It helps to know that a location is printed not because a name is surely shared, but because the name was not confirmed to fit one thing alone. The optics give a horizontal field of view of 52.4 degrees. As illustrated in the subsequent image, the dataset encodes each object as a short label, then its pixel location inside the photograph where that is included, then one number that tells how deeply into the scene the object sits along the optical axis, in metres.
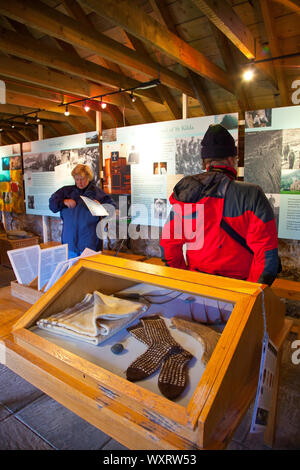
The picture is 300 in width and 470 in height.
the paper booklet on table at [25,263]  1.77
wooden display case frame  0.65
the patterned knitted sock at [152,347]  0.85
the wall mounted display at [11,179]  6.29
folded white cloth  1.01
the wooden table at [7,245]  5.71
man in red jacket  1.36
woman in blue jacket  2.96
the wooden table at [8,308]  1.31
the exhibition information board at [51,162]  4.82
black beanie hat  1.47
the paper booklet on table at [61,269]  1.44
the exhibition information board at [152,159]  3.65
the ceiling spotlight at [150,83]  3.62
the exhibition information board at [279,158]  3.07
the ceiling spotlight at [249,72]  3.02
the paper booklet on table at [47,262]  1.65
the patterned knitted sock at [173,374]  0.76
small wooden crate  1.68
